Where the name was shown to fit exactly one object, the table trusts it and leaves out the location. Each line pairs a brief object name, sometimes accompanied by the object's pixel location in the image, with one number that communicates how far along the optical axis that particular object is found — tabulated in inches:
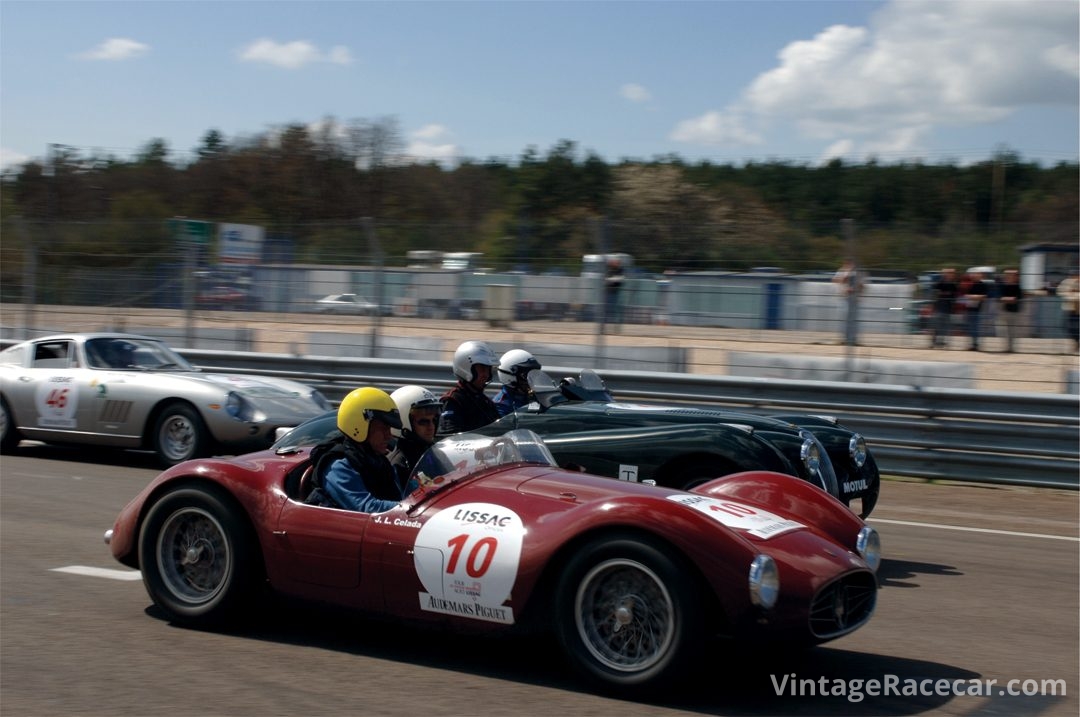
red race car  164.7
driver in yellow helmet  200.8
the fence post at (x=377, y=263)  539.8
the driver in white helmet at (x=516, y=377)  339.9
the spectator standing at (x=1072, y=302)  466.6
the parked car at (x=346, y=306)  553.6
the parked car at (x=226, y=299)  569.6
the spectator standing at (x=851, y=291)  473.7
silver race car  426.3
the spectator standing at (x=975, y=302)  488.1
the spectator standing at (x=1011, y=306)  477.4
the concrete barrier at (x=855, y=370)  480.1
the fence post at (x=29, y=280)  634.2
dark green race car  272.4
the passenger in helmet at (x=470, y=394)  325.1
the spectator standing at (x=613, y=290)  499.5
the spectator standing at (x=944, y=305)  493.4
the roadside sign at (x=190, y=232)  581.0
